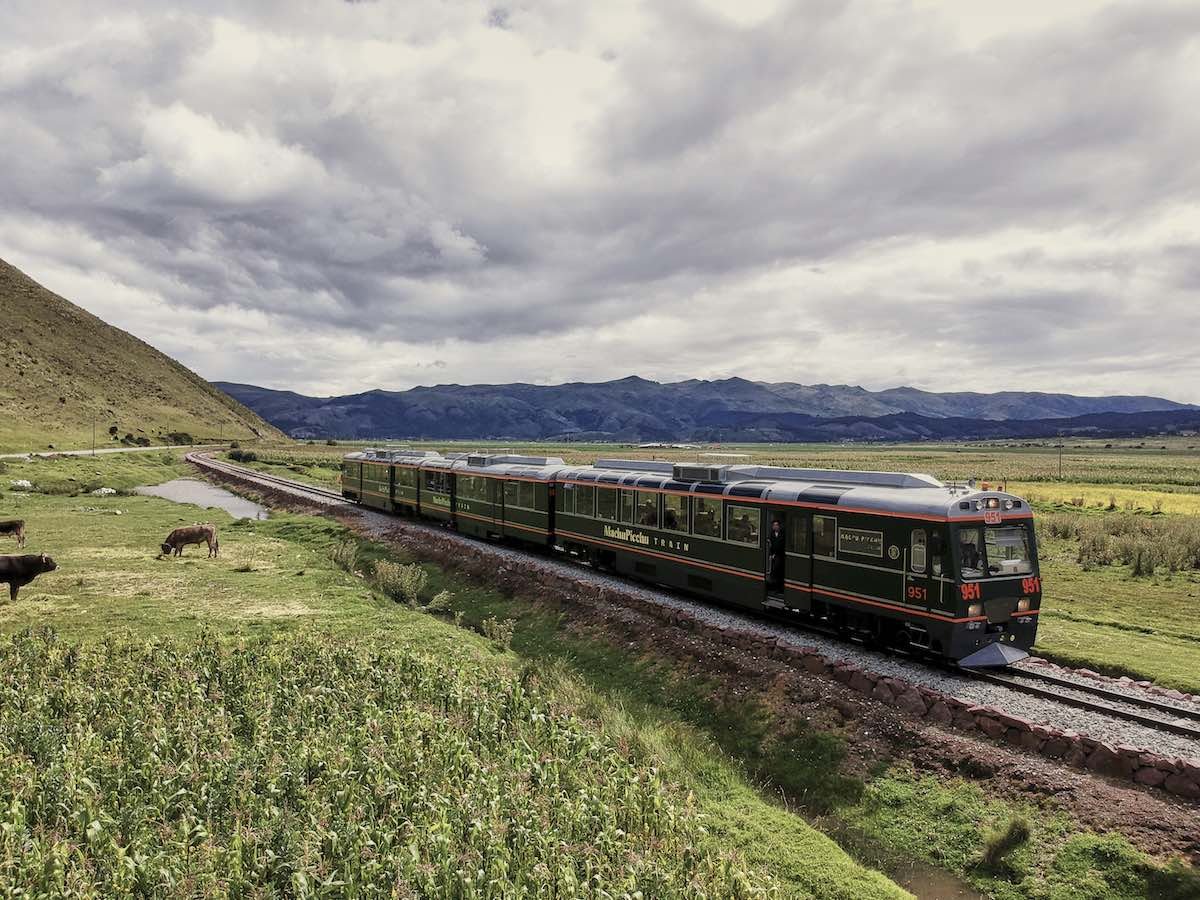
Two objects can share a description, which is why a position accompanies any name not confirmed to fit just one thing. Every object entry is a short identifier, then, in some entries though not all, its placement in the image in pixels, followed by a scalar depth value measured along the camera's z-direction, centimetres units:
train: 1534
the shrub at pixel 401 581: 2577
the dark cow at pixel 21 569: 2178
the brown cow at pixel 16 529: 3116
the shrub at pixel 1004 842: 1037
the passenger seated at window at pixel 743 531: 1994
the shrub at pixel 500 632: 2012
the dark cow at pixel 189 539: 2950
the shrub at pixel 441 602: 2398
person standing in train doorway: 1931
